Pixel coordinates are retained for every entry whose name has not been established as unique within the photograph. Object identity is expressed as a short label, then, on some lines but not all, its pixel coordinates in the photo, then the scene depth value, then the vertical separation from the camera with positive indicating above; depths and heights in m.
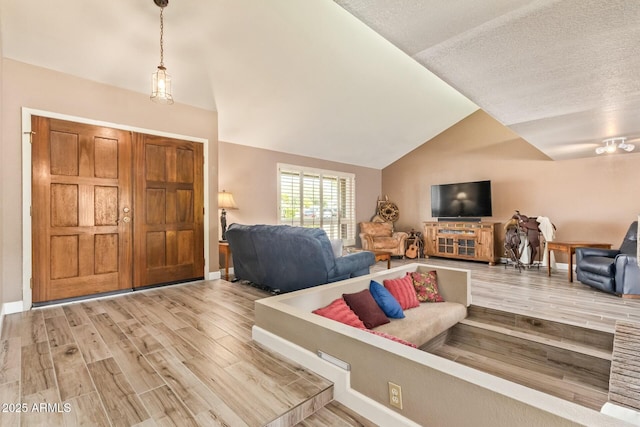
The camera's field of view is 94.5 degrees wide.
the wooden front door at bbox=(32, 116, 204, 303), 3.15 +0.08
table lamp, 4.75 +0.18
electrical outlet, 1.52 -0.94
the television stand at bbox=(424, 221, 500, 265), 6.16 -0.59
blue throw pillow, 2.95 -0.88
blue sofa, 3.24 -0.52
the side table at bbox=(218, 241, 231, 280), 4.52 -0.56
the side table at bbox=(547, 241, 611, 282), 4.50 -0.52
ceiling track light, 4.17 +1.00
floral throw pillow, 3.56 -0.89
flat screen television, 6.49 +0.32
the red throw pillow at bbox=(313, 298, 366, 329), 2.46 -0.84
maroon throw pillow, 2.71 -0.89
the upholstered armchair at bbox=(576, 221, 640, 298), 3.69 -0.73
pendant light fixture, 2.70 +1.22
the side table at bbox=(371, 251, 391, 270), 5.05 -0.73
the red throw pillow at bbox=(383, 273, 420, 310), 3.25 -0.86
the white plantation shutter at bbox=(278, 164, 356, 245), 6.20 +0.34
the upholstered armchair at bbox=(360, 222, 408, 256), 6.97 -0.60
